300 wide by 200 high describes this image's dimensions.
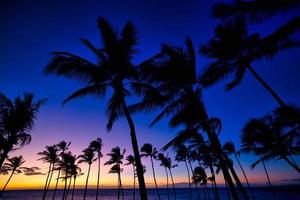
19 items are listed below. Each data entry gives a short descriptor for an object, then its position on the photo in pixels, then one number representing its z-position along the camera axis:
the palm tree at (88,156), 38.00
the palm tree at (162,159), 45.57
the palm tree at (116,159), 40.25
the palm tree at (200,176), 42.62
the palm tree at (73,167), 36.56
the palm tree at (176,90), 8.45
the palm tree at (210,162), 34.80
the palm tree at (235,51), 8.27
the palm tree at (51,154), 35.12
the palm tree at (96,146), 38.09
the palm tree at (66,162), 35.69
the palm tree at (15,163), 30.68
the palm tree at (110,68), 8.36
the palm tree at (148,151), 41.56
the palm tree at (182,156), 40.10
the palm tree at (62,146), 35.98
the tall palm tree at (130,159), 44.74
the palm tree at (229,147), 34.24
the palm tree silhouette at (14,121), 10.34
